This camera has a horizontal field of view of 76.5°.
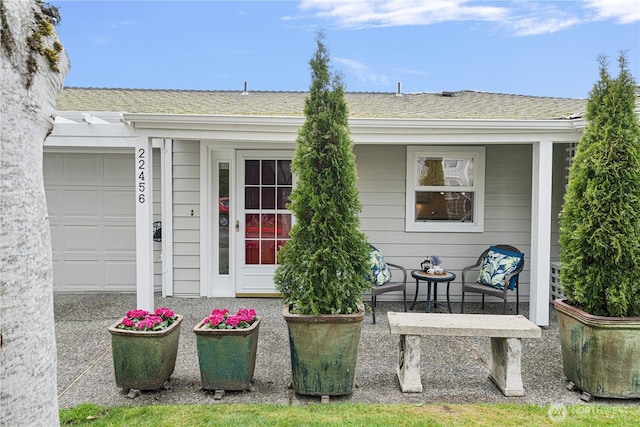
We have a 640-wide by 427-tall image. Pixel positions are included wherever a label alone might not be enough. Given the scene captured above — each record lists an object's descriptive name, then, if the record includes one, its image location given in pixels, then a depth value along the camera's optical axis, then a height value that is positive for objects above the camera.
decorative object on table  5.29 -0.86
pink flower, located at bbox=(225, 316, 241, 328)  3.11 -0.93
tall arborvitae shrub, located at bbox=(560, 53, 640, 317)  3.01 -0.03
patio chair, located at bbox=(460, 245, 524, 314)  5.07 -0.92
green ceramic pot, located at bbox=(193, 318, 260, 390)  3.00 -1.16
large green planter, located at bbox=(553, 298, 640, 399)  2.95 -1.12
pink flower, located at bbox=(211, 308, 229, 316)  3.22 -0.90
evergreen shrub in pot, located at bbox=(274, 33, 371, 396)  3.02 -0.38
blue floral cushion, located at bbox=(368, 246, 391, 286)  5.21 -0.90
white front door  6.00 -0.26
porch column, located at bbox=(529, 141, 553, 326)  4.62 -0.32
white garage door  6.25 -0.33
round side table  5.11 -0.97
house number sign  4.41 +0.27
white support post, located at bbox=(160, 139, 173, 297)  5.94 -0.22
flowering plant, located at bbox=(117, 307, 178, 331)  3.08 -0.94
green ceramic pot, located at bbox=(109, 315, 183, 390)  2.98 -1.16
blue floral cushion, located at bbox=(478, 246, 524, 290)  5.21 -0.85
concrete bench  3.10 -1.07
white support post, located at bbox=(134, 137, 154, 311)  4.41 -0.26
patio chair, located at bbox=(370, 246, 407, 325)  5.06 -1.01
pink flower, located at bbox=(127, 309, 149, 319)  3.21 -0.91
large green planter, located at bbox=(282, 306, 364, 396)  2.99 -1.12
